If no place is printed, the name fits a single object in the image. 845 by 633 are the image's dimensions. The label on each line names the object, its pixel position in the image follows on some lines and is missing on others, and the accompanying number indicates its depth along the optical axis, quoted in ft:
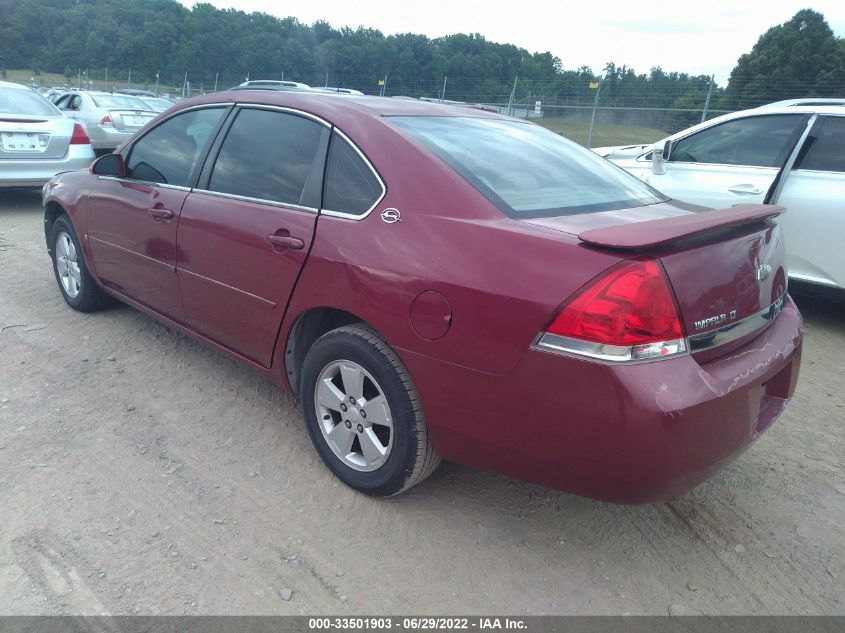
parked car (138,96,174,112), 47.09
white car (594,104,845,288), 16.16
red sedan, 6.81
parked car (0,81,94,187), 25.43
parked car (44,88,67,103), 60.65
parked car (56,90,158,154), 39.96
